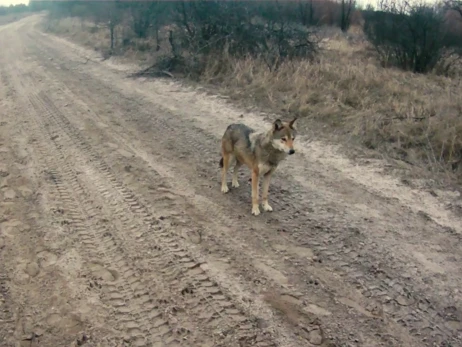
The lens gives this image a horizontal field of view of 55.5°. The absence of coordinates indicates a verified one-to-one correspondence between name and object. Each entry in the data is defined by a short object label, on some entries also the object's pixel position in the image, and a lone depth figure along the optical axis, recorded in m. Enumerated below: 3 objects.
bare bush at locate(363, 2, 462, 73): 13.55
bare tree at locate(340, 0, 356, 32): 27.26
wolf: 5.06
